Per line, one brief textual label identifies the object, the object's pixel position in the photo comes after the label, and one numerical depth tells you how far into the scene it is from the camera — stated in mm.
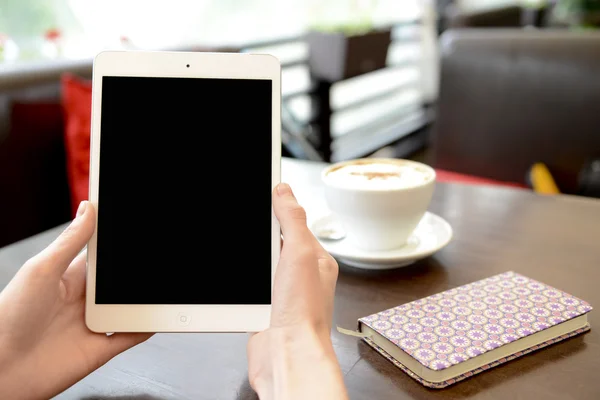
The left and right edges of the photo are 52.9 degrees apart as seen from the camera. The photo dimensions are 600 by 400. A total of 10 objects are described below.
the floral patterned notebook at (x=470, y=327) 589
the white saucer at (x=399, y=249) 819
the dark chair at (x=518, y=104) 2068
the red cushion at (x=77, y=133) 1471
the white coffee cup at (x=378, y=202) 810
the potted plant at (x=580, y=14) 4836
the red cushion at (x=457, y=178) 1885
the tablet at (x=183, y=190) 643
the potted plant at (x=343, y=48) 2936
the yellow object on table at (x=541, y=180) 1913
